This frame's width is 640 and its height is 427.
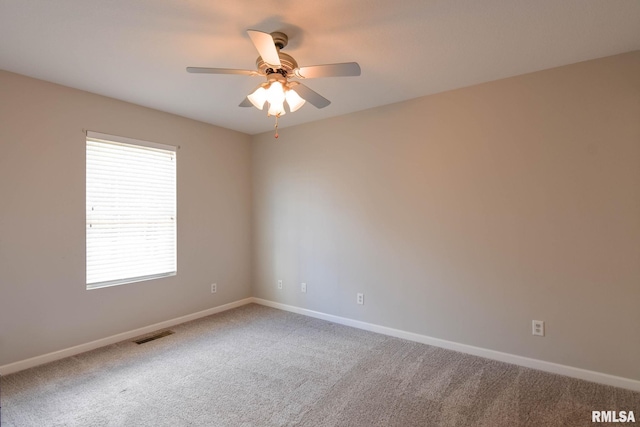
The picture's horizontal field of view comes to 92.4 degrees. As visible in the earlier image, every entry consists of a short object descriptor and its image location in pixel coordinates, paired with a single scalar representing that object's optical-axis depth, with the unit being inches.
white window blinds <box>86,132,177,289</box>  119.9
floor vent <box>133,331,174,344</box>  124.7
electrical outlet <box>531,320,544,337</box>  101.1
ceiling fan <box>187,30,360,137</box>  72.0
